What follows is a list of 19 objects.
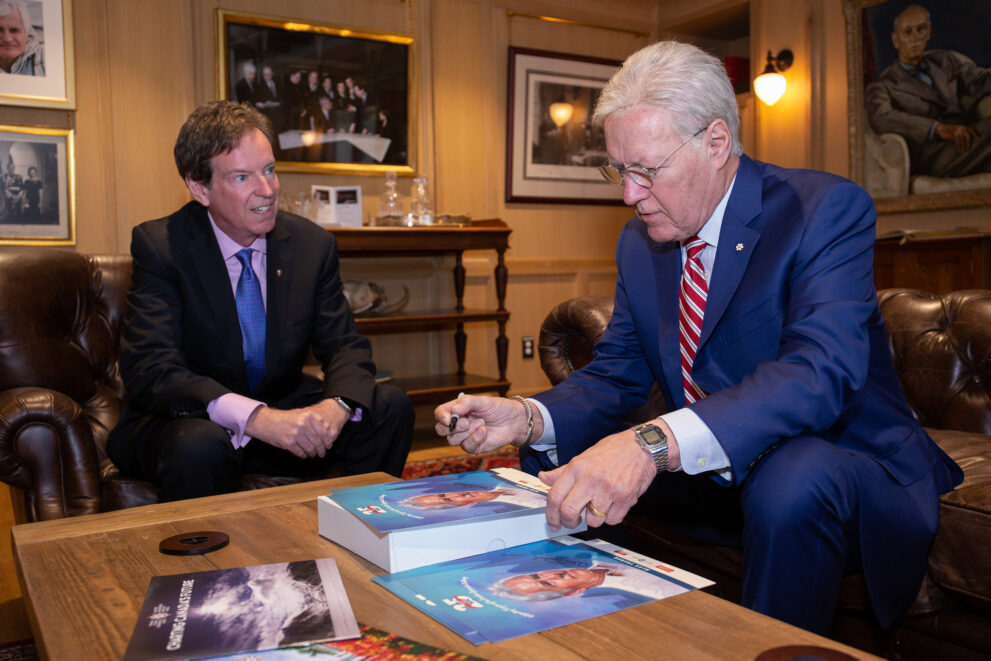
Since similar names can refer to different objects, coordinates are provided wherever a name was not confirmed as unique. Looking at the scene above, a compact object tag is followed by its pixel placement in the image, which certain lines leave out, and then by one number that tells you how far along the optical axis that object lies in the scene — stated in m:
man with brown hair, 2.15
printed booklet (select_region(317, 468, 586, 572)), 1.07
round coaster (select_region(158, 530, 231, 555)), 1.19
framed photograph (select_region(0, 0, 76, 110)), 3.96
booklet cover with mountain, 0.84
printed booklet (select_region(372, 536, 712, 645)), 0.89
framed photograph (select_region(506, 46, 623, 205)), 5.57
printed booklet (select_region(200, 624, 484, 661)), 0.80
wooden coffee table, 0.84
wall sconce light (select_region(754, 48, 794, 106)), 5.29
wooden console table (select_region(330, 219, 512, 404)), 4.29
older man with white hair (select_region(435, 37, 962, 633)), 1.19
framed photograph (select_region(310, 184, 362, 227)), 4.28
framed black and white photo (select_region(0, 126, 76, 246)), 4.04
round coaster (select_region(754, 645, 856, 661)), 0.78
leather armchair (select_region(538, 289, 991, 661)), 1.48
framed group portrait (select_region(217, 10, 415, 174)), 4.54
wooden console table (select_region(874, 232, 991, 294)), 3.90
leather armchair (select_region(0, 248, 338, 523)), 1.95
